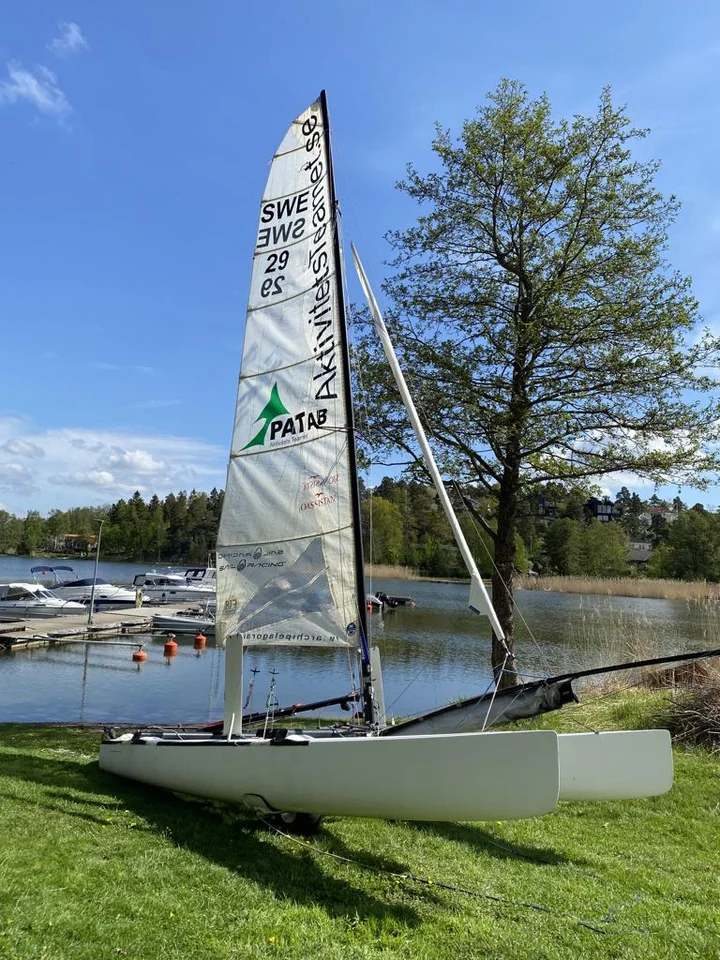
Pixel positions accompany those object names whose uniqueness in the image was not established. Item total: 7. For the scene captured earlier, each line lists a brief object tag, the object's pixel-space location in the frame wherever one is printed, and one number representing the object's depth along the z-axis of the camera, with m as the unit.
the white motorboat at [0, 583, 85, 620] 29.27
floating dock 22.55
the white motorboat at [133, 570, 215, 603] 37.81
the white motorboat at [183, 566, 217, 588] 44.01
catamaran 4.80
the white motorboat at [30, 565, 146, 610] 33.56
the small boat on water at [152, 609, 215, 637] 27.61
